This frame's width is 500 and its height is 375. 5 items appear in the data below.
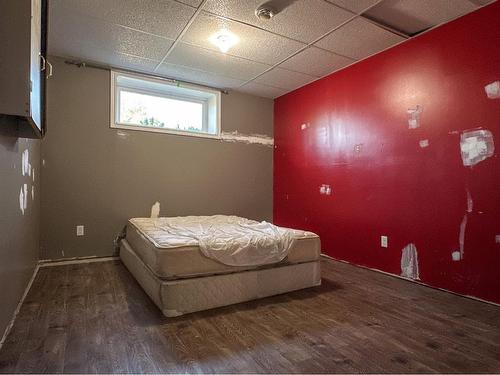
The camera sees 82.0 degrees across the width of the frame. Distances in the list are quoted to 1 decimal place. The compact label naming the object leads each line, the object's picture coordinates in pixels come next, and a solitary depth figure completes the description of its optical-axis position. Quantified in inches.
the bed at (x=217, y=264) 75.9
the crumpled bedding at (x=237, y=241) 81.8
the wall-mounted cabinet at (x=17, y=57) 47.5
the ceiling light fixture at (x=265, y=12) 87.2
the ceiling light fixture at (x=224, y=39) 103.2
